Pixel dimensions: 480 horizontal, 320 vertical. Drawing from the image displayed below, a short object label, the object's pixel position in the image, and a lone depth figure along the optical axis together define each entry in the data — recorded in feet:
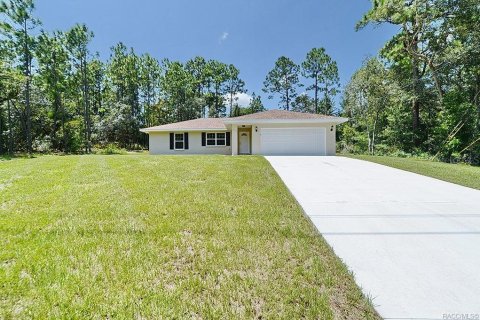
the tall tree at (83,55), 89.17
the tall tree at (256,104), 142.00
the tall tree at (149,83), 122.62
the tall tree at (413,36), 56.54
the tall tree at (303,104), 132.77
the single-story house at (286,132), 53.88
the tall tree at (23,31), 71.20
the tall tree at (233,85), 138.82
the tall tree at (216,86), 135.23
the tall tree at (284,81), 134.00
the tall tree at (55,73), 84.07
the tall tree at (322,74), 124.98
